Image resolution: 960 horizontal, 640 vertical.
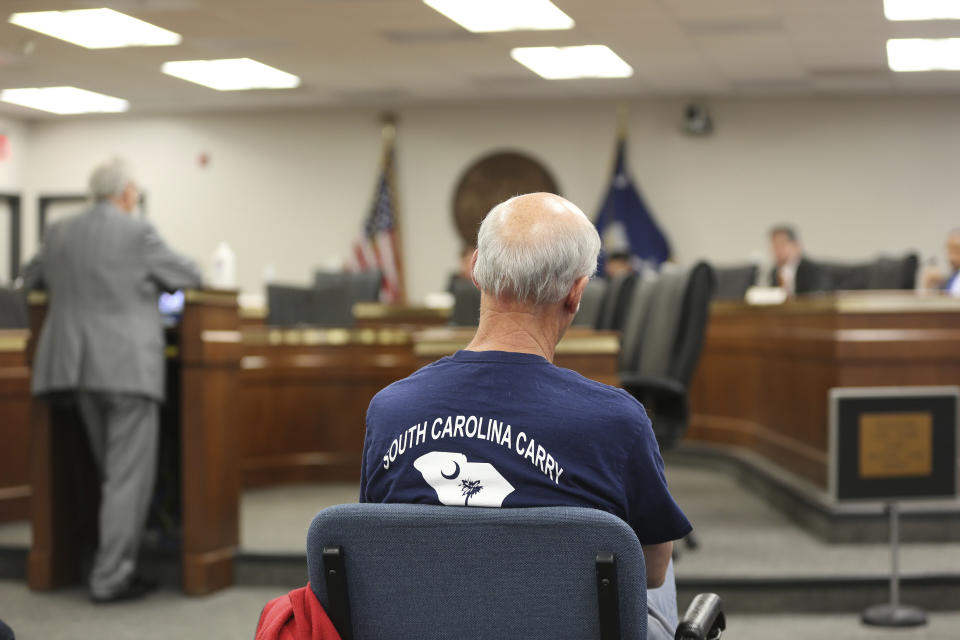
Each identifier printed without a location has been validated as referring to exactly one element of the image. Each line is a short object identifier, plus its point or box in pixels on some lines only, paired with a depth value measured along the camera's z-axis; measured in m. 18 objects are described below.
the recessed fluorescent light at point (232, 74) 9.27
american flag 11.45
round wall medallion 11.26
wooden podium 4.15
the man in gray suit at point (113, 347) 4.00
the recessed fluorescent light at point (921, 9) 7.14
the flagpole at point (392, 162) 11.51
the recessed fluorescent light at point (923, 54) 8.32
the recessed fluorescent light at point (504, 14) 7.28
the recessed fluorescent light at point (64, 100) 10.61
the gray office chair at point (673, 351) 4.05
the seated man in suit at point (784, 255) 8.00
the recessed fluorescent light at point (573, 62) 8.76
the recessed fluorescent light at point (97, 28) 7.45
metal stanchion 3.71
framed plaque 3.68
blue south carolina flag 10.98
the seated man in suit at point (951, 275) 6.45
